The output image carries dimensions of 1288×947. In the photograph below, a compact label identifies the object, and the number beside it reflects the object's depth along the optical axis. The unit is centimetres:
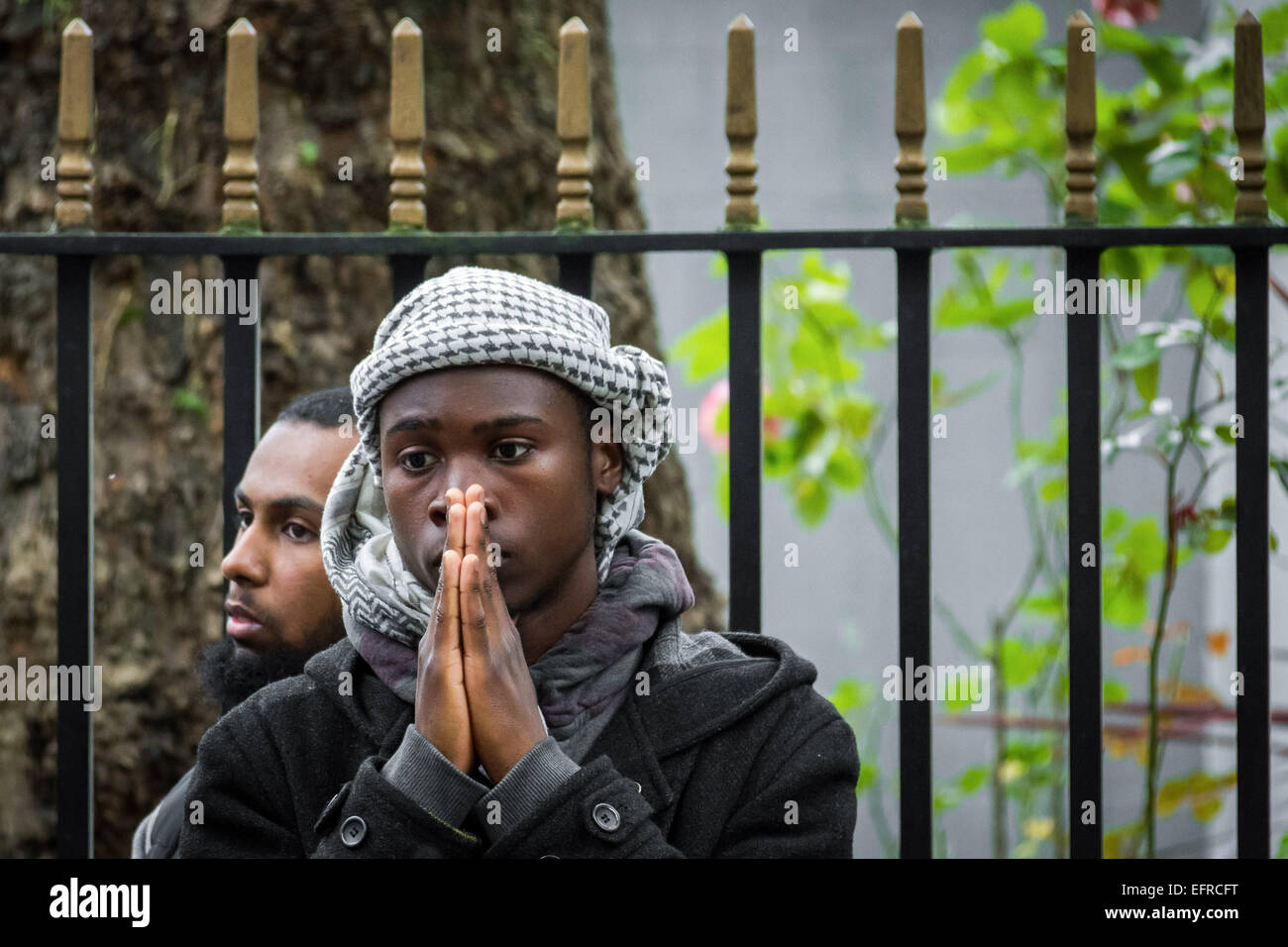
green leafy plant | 274
